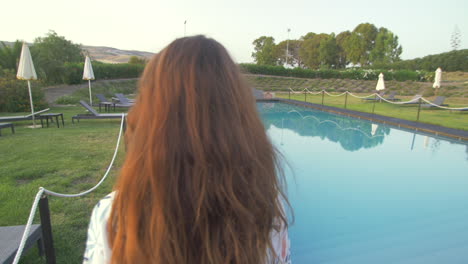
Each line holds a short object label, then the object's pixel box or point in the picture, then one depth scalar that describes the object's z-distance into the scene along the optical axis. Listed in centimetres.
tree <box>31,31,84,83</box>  1742
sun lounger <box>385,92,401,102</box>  1553
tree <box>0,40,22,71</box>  1340
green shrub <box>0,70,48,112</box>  1062
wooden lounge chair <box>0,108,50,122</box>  738
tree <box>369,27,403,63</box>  4494
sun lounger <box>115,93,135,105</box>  1226
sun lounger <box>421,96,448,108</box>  1249
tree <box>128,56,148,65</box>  2902
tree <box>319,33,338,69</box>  4978
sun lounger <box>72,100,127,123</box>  839
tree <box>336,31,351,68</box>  5231
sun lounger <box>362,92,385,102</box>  1792
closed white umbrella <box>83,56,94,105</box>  1173
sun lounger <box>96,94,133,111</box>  1170
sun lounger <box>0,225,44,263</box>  185
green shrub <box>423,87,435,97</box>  1899
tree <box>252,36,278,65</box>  5374
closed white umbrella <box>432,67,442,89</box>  1539
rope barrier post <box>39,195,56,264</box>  155
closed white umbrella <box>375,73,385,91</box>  1635
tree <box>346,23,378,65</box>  4803
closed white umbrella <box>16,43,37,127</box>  772
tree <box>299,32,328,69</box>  5531
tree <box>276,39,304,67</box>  6631
